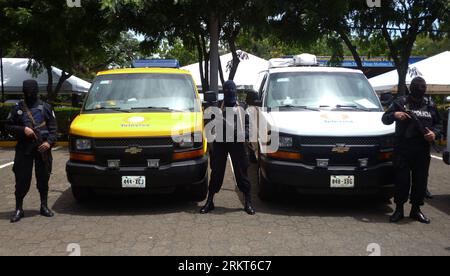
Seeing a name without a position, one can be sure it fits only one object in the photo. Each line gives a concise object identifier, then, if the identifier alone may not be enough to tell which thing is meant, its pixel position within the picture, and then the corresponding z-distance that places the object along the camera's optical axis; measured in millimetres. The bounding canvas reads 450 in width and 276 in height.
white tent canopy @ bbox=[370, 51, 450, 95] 15367
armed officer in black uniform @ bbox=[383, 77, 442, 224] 5250
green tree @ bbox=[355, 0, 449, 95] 12195
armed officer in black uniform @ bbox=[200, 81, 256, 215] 5668
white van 5395
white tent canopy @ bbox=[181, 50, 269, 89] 16297
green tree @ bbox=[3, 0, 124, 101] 11914
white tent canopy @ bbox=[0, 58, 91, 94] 17750
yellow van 5395
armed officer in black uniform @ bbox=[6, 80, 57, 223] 5359
